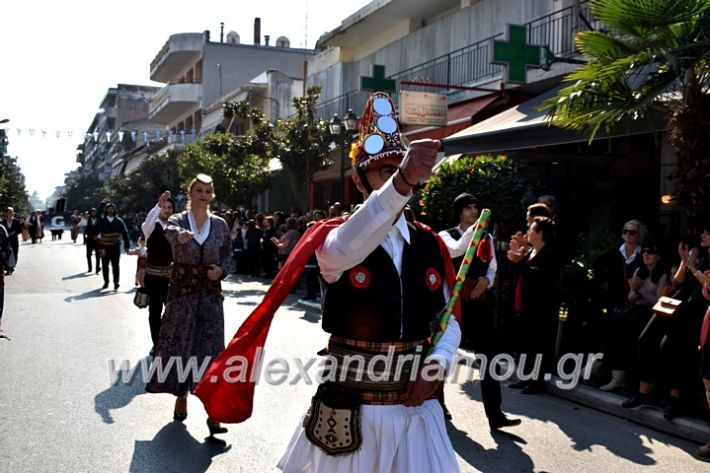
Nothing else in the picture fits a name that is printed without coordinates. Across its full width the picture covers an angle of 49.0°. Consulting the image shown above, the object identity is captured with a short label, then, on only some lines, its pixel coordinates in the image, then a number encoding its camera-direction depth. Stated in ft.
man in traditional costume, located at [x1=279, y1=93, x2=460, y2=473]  9.46
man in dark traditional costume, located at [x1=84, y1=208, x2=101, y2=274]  63.82
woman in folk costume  20.57
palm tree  23.33
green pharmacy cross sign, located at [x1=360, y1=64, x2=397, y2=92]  62.54
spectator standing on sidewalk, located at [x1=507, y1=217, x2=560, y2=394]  24.90
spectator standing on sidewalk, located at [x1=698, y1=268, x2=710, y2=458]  18.65
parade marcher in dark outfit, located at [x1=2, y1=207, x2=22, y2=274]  64.13
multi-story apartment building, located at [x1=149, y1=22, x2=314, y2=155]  182.70
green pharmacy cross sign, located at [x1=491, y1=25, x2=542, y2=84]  48.39
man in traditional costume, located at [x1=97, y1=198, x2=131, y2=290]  53.42
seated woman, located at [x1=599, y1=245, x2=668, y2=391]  24.56
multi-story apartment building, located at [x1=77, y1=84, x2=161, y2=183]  285.23
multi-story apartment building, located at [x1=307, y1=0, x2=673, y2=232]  41.75
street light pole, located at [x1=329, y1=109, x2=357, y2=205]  61.22
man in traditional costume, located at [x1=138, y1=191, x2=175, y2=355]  25.52
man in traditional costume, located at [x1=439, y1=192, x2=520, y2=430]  21.07
